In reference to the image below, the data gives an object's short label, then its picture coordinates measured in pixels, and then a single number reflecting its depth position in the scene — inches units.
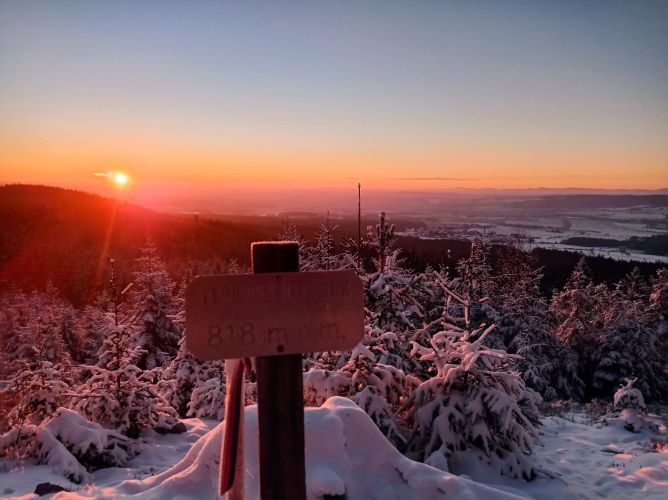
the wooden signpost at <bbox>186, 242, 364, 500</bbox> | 80.8
